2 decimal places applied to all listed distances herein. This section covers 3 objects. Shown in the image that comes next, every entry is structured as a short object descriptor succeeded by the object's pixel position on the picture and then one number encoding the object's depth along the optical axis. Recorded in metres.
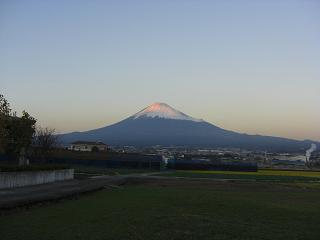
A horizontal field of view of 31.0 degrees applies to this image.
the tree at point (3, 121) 33.78
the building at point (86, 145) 140.75
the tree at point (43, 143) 72.12
